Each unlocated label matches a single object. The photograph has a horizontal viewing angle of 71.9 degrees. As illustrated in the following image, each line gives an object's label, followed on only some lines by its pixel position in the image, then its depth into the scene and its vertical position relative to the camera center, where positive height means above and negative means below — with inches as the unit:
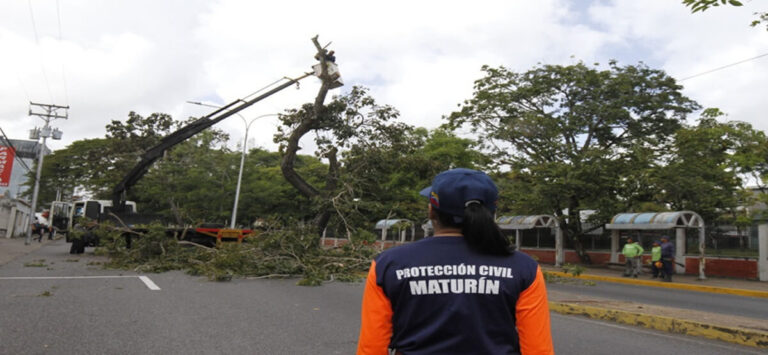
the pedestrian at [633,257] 748.0 -4.0
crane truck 632.4 +54.0
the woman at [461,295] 72.2 -7.1
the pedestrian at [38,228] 1263.9 -30.4
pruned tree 658.8 +137.9
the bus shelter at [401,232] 1155.4 +17.7
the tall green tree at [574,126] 887.7 +231.0
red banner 1247.5 +117.6
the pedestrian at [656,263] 713.2 -9.9
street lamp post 1128.2 +150.2
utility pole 1198.5 +199.3
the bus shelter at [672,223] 741.9 +46.5
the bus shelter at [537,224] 909.8 +41.3
